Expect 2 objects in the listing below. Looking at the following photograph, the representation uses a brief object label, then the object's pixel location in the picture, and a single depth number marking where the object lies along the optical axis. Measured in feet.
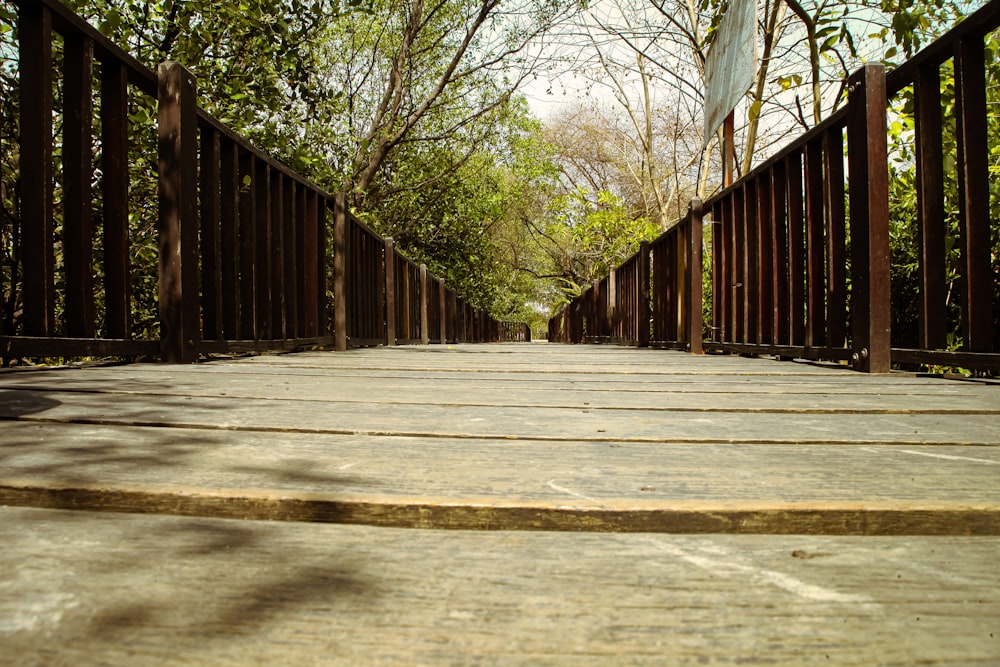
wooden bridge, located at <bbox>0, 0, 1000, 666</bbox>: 1.83
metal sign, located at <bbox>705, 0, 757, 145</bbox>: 11.98
